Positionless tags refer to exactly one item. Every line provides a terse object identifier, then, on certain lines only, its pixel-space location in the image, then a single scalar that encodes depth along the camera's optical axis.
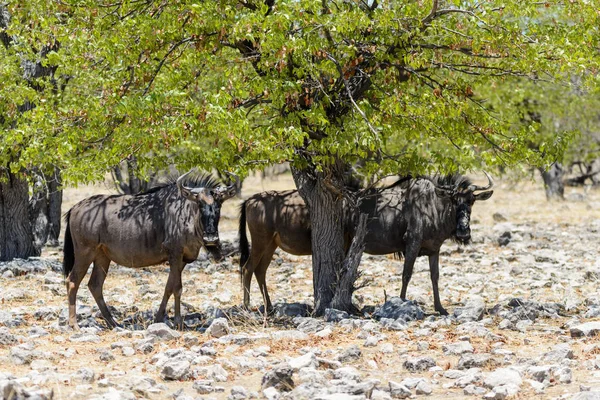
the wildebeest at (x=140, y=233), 25.22
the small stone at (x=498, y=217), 58.44
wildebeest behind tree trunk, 28.37
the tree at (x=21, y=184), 29.86
